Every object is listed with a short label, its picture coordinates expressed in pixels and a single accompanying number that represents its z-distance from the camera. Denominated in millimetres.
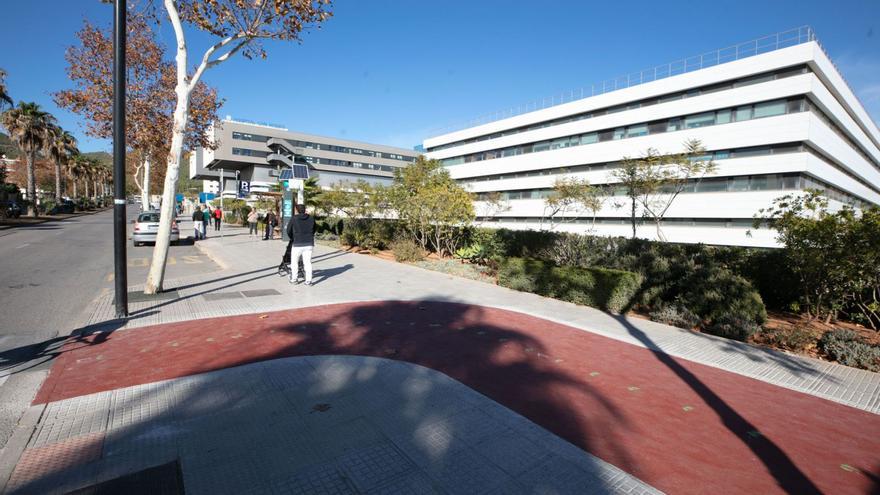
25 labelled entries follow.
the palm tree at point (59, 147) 42875
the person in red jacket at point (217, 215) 27475
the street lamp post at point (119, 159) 6262
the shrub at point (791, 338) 6176
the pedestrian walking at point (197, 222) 21797
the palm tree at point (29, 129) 36219
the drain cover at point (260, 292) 8523
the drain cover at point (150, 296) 7645
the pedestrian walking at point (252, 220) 24750
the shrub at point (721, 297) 7051
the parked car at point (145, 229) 18312
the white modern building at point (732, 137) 26859
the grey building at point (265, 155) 66375
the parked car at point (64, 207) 44750
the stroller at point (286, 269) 10844
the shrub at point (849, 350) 5496
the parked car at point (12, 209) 31531
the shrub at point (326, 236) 23625
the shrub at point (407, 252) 14745
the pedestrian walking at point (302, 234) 9398
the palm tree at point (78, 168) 63875
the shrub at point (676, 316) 7352
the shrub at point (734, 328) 6605
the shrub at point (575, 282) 8180
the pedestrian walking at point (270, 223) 22156
